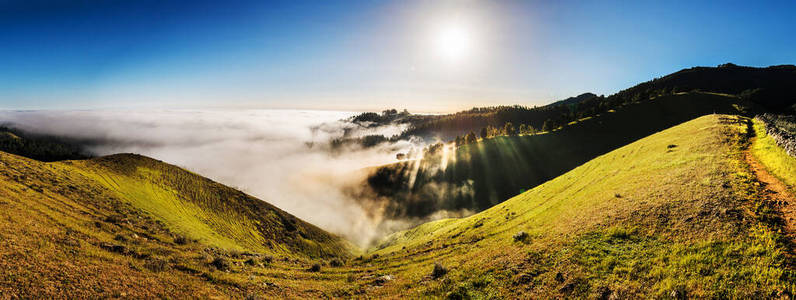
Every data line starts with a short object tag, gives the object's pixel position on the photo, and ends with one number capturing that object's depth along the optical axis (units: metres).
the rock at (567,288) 12.88
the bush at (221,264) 18.67
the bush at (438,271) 18.34
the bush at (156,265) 15.21
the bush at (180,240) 24.51
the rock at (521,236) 21.15
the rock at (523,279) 14.48
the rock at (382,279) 19.47
